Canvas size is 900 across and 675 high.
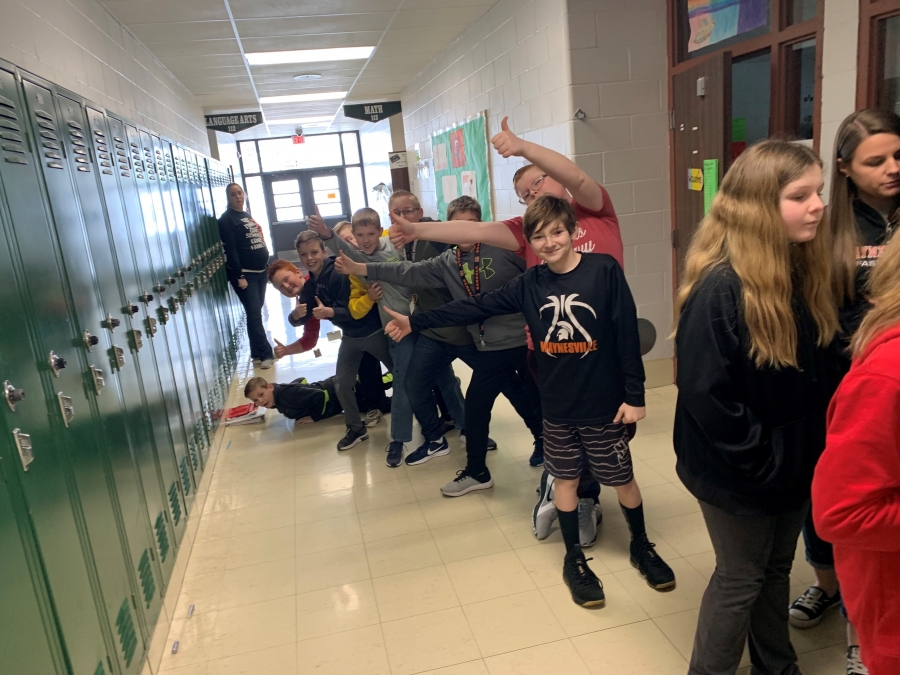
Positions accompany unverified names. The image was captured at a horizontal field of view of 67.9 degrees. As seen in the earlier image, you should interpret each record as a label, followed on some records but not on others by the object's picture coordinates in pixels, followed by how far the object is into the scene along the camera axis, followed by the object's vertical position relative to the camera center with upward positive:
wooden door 3.40 +0.18
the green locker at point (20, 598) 1.29 -0.72
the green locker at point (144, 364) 2.42 -0.56
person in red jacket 1.01 -0.51
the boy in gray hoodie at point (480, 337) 2.88 -0.65
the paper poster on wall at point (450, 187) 6.93 +0.01
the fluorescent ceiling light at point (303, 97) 9.02 +1.40
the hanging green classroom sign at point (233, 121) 9.00 +1.16
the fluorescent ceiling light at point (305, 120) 12.16 +1.48
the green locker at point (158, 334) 2.72 -0.51
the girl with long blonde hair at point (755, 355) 1.44 -0.42
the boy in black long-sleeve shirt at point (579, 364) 2.14 -0.61
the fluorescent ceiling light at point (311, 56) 6.16 +1.35
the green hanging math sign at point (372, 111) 9.34 +1.16
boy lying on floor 4.36 -1.24
